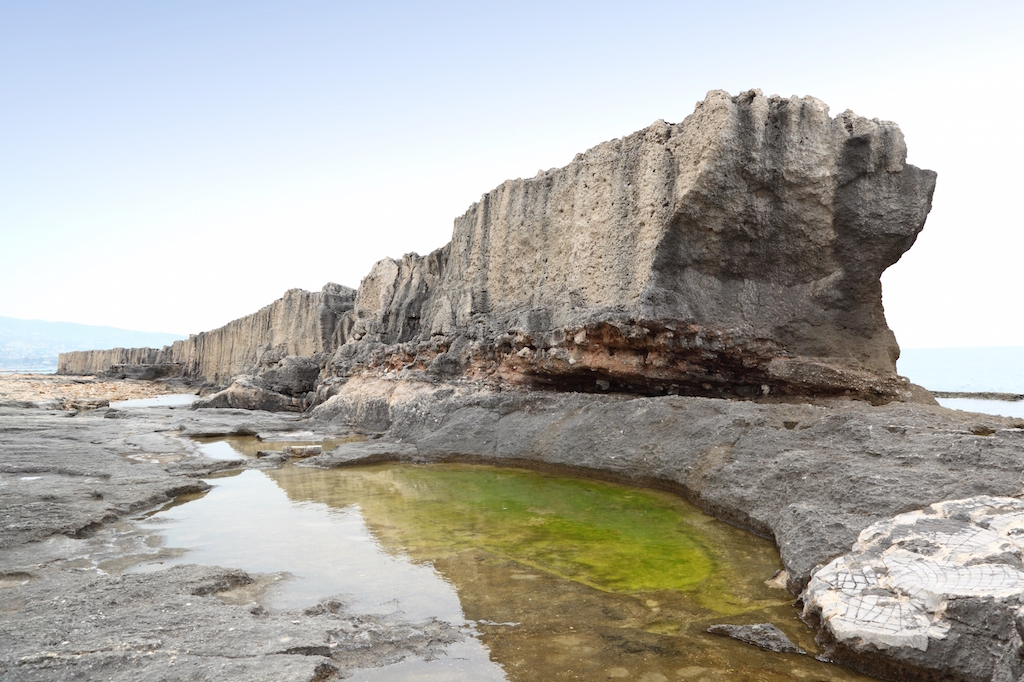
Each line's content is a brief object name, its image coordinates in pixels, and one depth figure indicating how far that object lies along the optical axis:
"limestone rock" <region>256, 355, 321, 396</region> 13.94
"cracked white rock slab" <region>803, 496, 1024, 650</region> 2.23
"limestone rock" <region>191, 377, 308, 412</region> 12.95
